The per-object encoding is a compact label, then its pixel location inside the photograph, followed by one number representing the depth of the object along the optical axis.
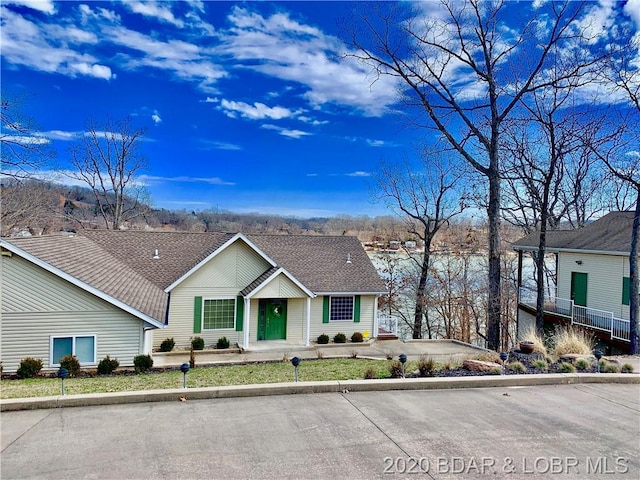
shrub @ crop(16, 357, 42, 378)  11.40
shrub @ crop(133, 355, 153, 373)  12.31
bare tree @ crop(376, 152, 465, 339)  25.70
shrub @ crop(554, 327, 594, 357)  10.32
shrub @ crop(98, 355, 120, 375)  11.98
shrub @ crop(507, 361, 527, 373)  8.45
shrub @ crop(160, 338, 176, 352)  15.70
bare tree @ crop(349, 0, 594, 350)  16.16
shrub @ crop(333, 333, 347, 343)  18.27
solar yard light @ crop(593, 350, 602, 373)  8.44
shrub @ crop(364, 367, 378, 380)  8.06
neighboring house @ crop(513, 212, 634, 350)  15.68
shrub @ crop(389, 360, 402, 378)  8.05
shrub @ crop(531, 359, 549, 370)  8.74
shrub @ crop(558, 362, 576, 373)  8.27
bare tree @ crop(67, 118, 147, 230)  31.98
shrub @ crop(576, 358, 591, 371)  8.75
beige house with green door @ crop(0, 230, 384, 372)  11.99
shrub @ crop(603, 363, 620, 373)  8.59
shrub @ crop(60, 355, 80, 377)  11.68
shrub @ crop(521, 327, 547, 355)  10.92
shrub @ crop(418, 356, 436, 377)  8.03
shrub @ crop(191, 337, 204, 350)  16.14
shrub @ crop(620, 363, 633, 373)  8.67
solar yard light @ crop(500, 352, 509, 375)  7.99
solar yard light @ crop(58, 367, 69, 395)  6.05
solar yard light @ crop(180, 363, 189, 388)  6.51
